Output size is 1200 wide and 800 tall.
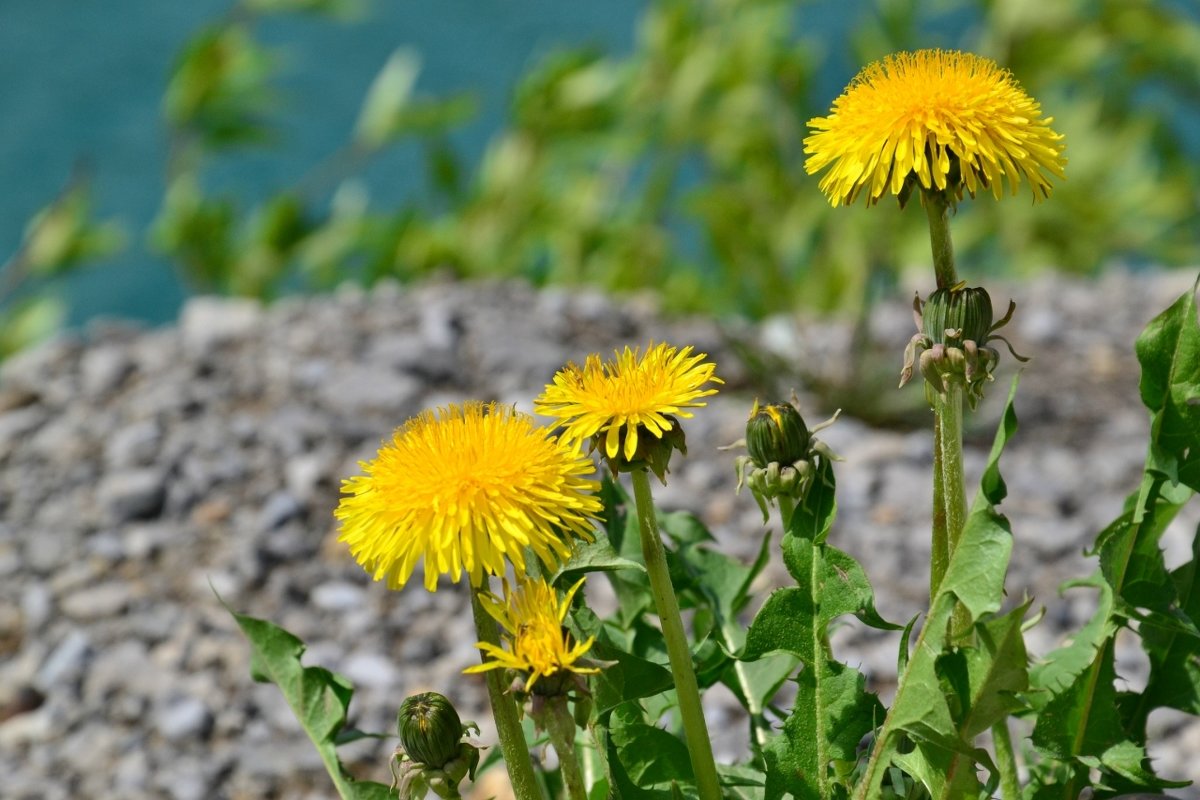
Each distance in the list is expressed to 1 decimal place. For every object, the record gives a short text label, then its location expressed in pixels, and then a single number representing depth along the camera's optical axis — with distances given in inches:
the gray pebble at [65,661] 161.5
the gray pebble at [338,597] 170.4
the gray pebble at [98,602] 172.2
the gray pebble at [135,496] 189.8
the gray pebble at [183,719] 150.6
